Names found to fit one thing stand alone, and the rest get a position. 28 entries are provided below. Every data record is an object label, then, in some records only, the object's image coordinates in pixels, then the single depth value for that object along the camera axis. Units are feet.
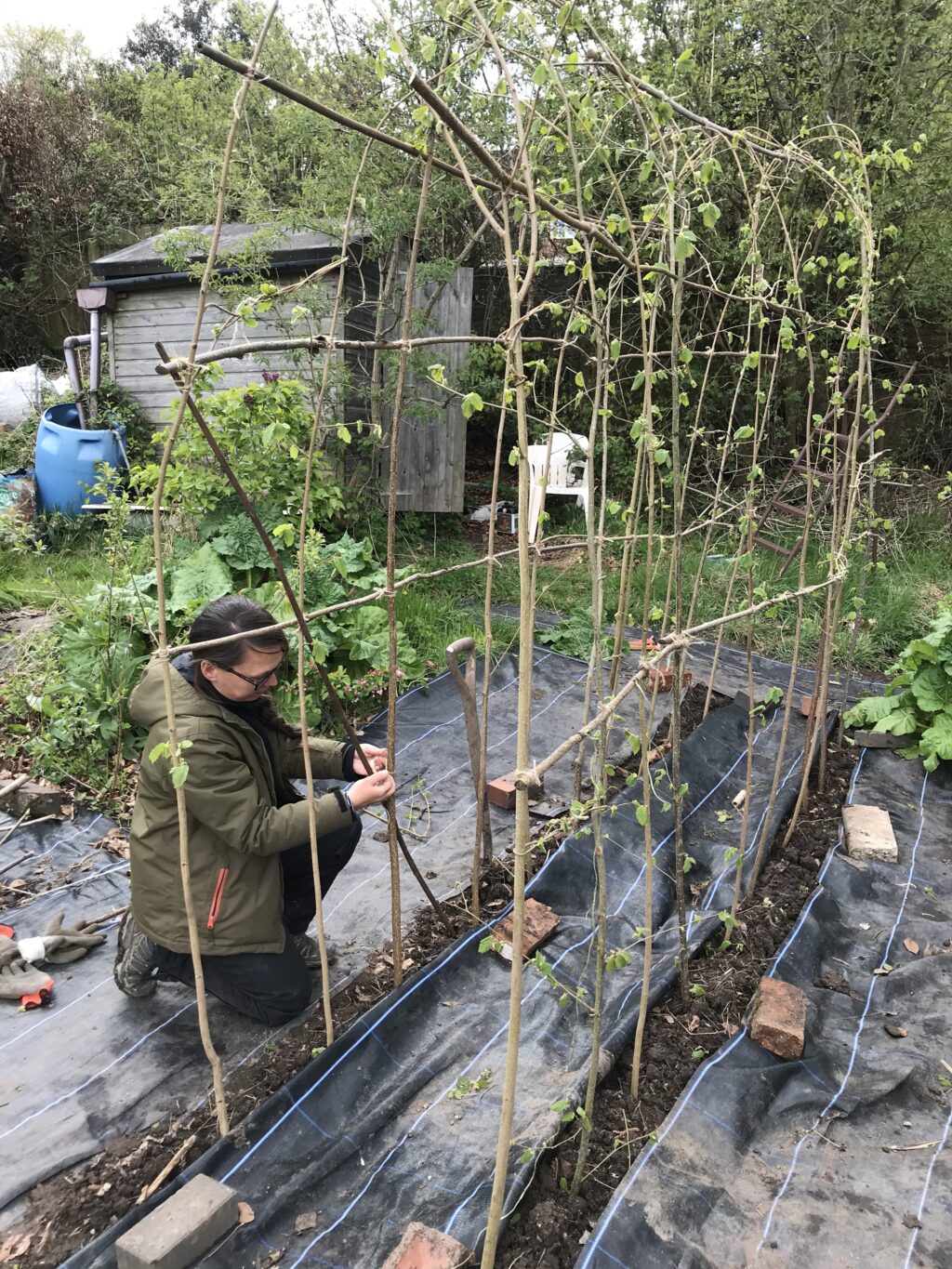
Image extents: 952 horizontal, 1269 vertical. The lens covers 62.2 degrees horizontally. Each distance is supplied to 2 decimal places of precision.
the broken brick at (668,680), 13.86
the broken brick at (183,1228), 5.27
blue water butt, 24.11
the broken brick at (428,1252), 5.27
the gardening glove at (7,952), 8.52
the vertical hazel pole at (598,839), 5.57
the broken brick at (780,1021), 7.22
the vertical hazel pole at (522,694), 4.22
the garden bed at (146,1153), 5.93
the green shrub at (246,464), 14.60
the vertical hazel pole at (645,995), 6.56
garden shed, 22.04
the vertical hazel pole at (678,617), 6.75
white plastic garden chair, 26.69
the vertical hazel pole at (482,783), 8.68
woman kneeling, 6.93
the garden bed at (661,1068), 5.69
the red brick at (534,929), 8.47
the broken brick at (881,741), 13.02
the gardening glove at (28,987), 8.11
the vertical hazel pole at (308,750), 6.33
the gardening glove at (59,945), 8.61
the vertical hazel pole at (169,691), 4.90
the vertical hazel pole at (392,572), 6.05
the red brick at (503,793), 11.18
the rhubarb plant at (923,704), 12.28
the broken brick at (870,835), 10.41
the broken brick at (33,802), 11.30
